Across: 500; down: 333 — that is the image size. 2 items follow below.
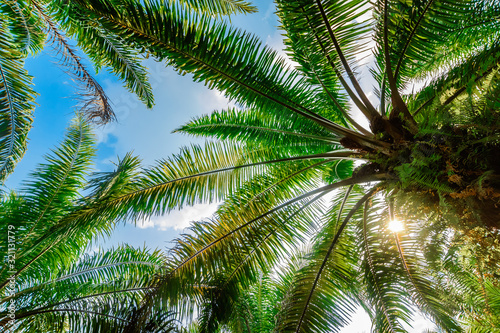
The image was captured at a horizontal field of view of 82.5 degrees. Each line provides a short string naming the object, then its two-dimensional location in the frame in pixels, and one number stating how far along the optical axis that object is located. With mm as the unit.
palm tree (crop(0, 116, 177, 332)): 4145
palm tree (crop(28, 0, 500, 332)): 2432
